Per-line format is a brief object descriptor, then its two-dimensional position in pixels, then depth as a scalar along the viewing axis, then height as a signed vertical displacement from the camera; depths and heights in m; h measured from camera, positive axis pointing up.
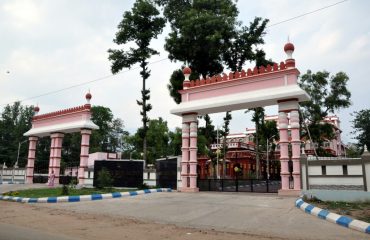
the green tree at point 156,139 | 44.62 +4.96
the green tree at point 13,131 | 57.03 +7.74
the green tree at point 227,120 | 30.05 +5.04
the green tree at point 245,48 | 26.77 +10.10
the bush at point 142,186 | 19.55 -0.52
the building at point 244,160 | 43.78 +2.35
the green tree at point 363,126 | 43.62 +6.90
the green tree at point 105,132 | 58.53 +8.60
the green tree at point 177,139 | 37.89 +4.30
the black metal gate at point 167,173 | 19.03 +0.23
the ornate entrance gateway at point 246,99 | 14.84 +3.69
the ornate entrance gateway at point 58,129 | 22.09 +3.28
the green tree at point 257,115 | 29.78 +5.63
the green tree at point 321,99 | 28.92 +6.72
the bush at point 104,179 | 18.56 -0.13
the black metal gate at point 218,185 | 18.31 -0.40
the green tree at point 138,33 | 24.92 +10.48
